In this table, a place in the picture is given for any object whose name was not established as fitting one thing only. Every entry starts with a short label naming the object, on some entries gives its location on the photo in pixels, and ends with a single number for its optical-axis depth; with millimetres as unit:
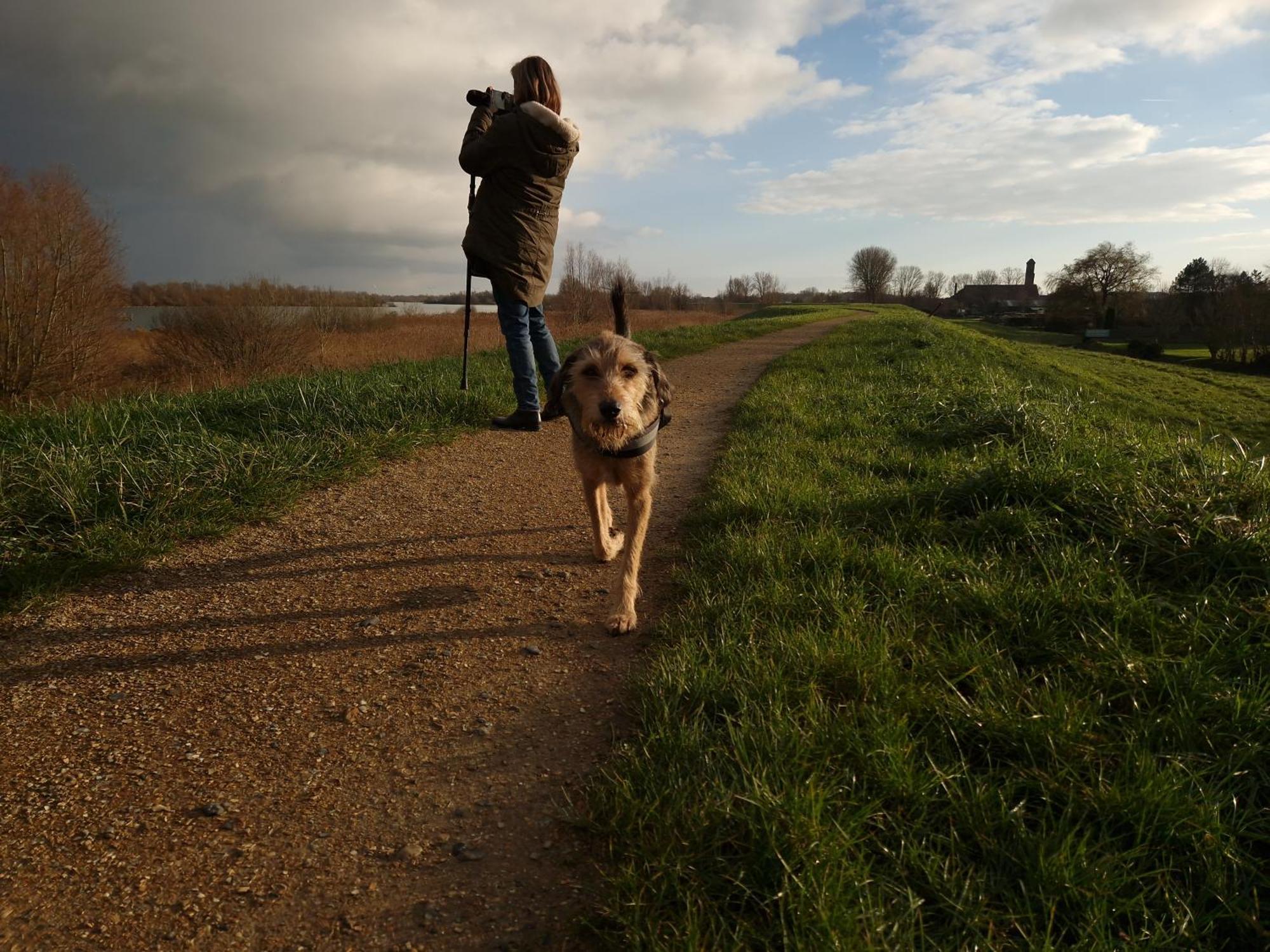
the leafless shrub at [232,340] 19219
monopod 7285
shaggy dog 3285
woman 5590
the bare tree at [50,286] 13961
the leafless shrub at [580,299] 29047
